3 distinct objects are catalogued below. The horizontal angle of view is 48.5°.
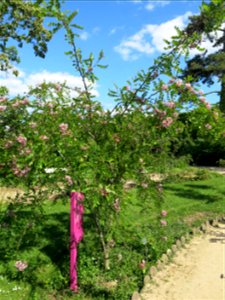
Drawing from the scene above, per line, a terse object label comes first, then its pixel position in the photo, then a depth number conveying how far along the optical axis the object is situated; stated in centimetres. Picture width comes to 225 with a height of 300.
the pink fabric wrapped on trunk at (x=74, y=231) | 343
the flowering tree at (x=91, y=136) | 286
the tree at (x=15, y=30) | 1088
